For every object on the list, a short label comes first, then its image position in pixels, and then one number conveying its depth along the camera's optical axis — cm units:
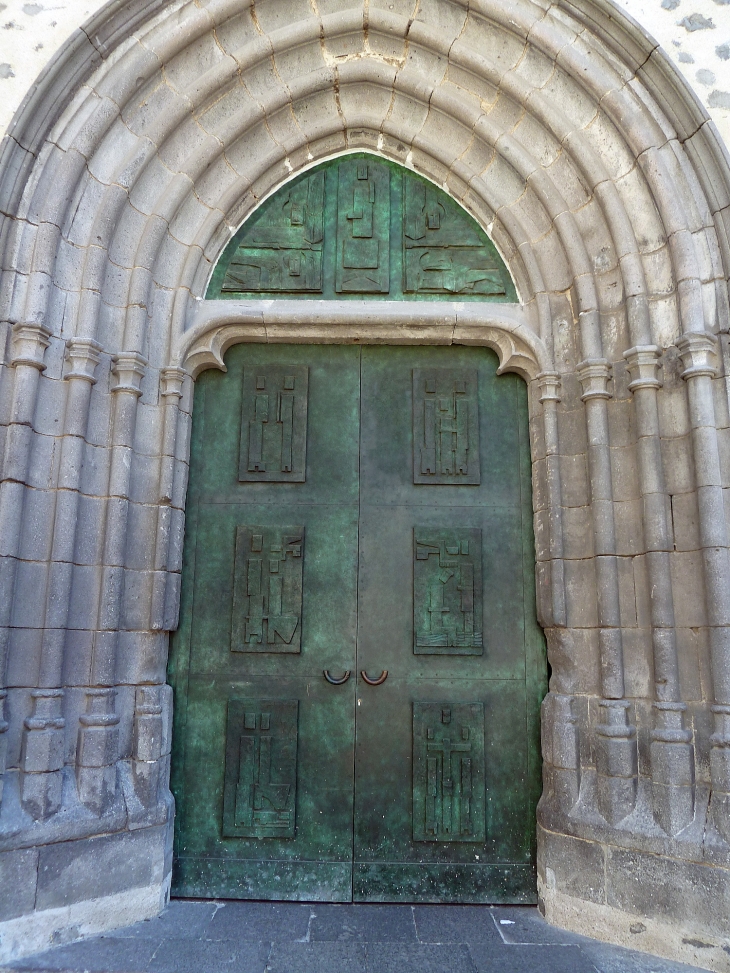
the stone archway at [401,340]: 337
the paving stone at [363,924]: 335
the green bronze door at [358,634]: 379
